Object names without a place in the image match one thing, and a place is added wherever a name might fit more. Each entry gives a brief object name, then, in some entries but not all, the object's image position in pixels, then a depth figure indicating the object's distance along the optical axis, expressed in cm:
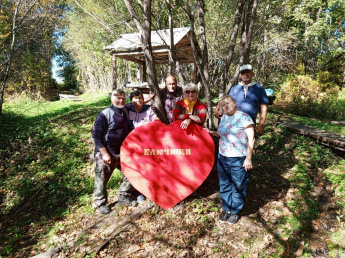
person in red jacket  257
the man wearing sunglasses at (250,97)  276
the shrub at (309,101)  904
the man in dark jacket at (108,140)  263
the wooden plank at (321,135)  469
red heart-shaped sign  254
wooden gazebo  681
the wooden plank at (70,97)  1520
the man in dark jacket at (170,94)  292
